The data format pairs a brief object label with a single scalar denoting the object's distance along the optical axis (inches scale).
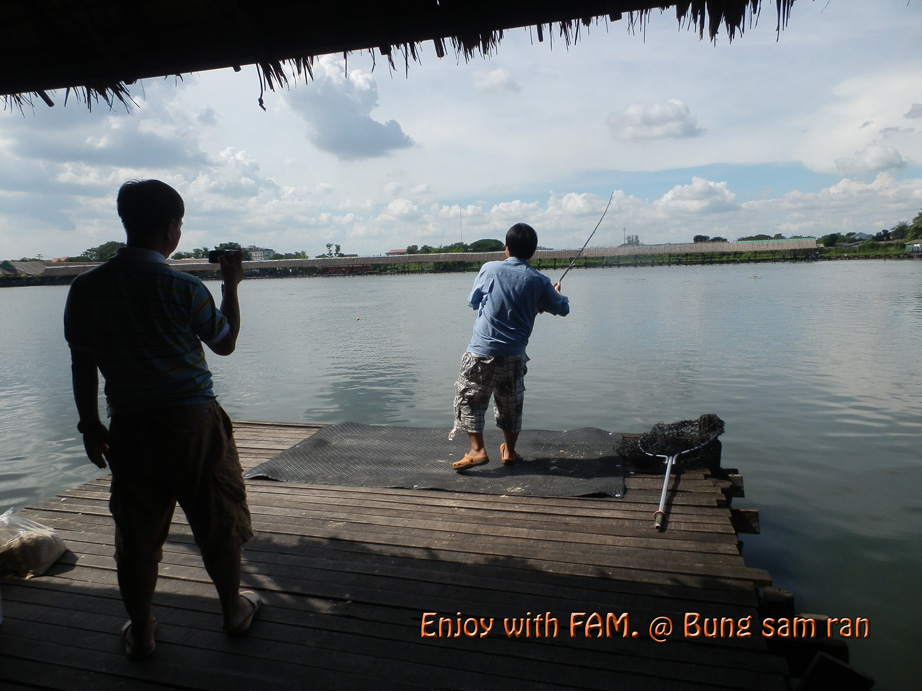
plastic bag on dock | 106.7
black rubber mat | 146.9
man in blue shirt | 150.5
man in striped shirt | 72.4
